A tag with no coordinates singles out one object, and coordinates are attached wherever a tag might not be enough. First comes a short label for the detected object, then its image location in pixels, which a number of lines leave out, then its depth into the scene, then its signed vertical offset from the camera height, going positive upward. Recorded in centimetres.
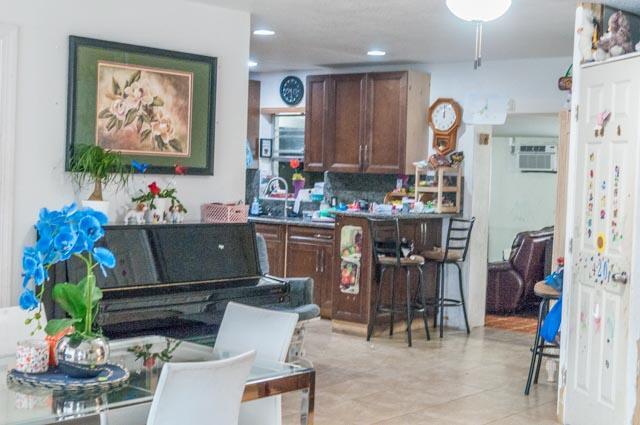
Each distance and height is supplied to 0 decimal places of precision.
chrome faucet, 936 +1
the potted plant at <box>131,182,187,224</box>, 537 -11
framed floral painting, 518 +46
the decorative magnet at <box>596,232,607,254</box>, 475 -24
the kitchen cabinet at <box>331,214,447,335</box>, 759 -77
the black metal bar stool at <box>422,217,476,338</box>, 779 -55
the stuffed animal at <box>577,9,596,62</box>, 498 +88
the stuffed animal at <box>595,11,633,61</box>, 477 +81
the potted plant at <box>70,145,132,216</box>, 507 +6
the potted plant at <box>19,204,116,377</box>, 287 -35
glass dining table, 268 -67
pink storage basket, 572 -18
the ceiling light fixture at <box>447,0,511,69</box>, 395 +79
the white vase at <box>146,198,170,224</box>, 536 -18
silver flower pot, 300 -58
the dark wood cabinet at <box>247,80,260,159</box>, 930 +69
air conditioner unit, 1144 +44
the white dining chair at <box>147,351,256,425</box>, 267 -62
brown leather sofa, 896 -77
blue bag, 552 -76
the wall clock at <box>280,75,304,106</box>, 914 +96
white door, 454 -25
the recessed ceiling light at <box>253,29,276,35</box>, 678 +113
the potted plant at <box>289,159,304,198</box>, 905 +8
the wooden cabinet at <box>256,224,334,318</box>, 814 -60
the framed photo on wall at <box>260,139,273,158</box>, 938 +38
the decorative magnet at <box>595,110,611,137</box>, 475 +39
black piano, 473 -54
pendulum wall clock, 810 +59
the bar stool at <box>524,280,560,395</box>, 552 -93
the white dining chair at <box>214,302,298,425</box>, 361 -62
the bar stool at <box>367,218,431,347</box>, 744 -59
